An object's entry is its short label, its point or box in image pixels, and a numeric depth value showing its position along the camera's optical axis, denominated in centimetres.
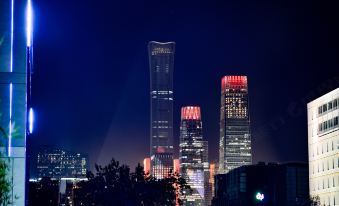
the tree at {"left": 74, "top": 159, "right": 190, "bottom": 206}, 9400
